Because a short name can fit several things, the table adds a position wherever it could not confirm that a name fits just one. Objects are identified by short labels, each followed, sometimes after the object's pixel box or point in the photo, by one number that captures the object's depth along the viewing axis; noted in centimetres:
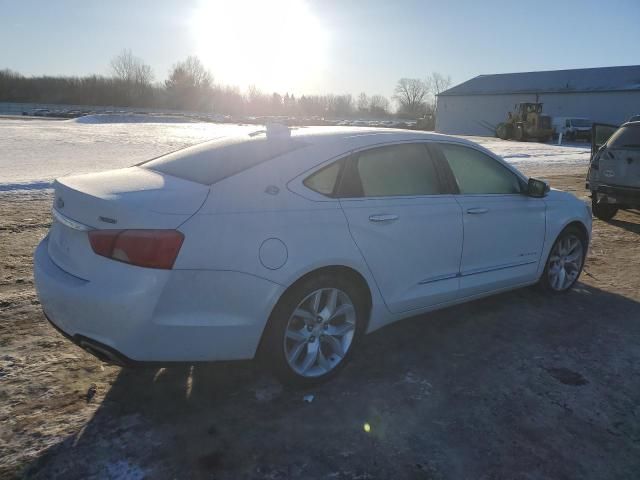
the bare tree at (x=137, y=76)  10184
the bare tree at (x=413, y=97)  12444
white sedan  253
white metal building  4925
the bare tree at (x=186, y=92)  9219
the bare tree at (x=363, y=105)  13932
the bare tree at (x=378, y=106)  13312
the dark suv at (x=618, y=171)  764
